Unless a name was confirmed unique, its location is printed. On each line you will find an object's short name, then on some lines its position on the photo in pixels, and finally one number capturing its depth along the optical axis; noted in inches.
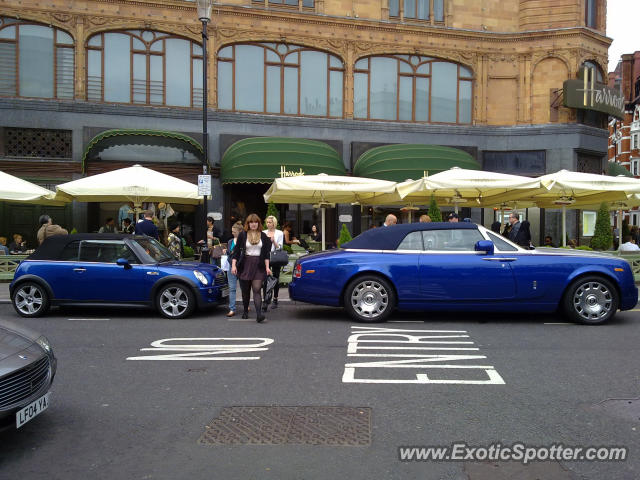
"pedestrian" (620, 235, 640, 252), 573.4
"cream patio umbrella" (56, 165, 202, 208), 535.5
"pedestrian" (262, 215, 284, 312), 419.2
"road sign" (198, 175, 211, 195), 518.3
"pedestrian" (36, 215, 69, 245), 531.8
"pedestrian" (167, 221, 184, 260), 554.9
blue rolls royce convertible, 345.1
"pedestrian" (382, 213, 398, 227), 475.5
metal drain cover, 161.5
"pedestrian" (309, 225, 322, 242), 651.5
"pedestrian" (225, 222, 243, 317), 390.6
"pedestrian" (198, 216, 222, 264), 555.5
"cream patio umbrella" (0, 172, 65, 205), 543.6
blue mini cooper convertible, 377.7
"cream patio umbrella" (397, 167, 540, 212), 539.5
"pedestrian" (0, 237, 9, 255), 600.0
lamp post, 525.0
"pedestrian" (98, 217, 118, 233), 642.8
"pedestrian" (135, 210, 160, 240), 494.0
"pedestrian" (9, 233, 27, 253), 644.7
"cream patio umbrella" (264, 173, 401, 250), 546.0
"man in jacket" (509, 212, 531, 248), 514.9
